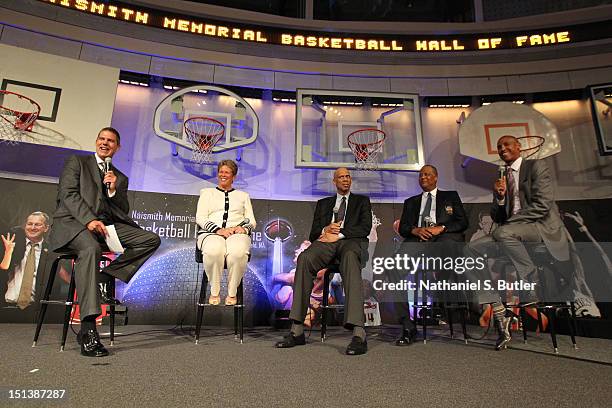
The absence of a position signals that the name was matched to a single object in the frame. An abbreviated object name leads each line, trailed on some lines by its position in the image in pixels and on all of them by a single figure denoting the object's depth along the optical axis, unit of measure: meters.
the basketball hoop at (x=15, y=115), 4.26
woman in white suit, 2.79
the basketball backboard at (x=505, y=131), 5.06
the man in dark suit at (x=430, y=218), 3.10
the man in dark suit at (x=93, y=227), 2.15
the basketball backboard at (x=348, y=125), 5.21
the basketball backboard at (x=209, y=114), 4.96
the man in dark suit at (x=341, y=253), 2.50
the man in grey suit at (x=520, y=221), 2.57
